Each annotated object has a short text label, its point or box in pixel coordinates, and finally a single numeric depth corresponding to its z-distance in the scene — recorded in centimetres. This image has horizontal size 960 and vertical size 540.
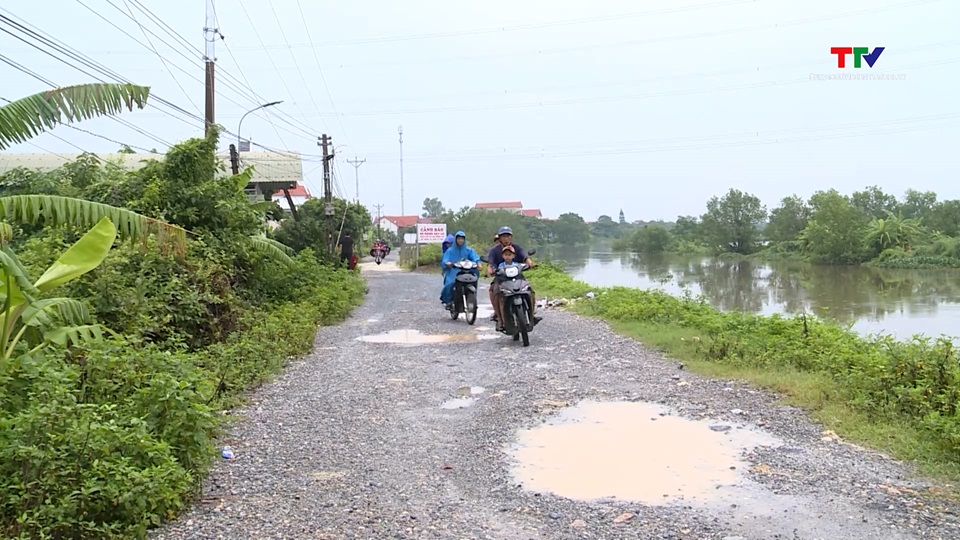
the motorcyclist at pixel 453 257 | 1162
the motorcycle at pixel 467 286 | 1140
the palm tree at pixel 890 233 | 4926
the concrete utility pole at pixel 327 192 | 2484
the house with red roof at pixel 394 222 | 10979
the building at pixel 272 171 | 2864
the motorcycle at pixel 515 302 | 893
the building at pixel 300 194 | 6075
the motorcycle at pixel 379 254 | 4440
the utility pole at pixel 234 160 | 1819
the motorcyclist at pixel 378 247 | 4554
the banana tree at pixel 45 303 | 448
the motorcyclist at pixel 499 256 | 957
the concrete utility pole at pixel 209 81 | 1466
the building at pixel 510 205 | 11125
